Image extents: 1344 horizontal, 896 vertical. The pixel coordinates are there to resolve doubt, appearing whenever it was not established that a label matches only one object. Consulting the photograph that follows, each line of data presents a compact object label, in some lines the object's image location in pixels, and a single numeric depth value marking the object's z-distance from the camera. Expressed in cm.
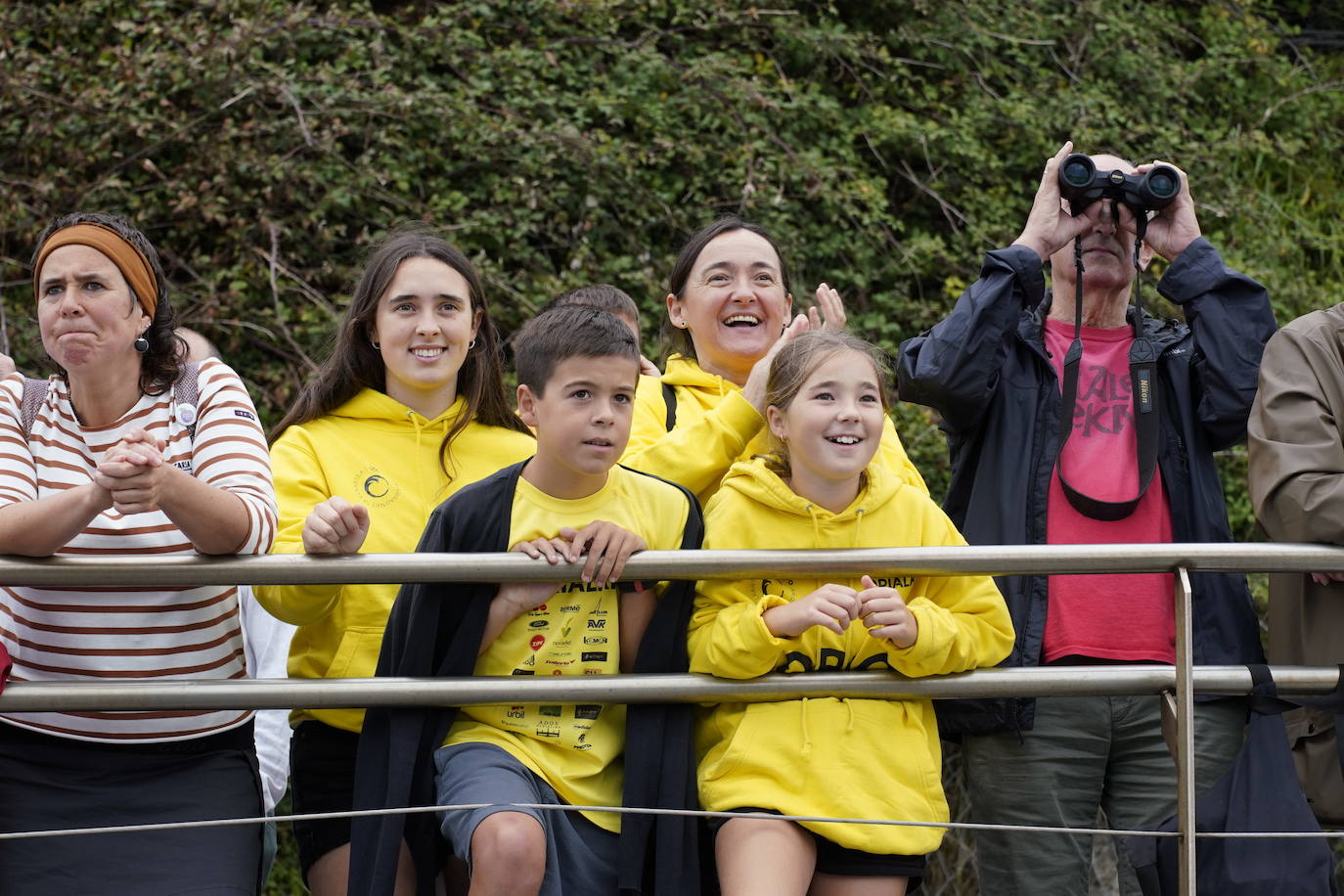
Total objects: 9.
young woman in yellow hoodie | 583
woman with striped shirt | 523
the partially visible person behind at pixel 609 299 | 723
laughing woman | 681
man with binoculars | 610
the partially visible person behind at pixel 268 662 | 665
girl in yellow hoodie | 518
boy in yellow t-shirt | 520
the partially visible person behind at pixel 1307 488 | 558
